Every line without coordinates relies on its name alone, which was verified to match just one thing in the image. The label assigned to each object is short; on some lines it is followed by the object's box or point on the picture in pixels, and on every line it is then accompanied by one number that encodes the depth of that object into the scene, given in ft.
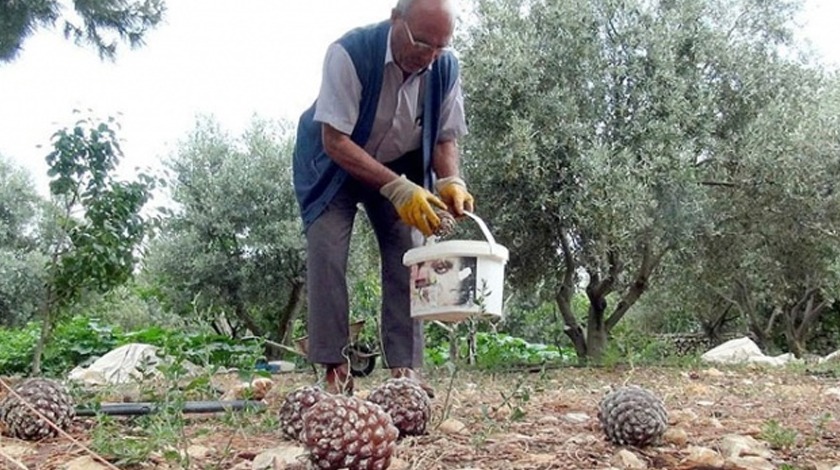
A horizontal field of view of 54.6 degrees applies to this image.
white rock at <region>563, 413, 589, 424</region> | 6.79
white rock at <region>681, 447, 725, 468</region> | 4.57
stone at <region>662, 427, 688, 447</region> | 5.52
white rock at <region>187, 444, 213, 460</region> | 5.02
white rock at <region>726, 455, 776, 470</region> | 4.55
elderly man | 7.31
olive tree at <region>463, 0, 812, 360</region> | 20.51
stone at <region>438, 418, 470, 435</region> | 5.88
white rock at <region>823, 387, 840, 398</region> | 10.68
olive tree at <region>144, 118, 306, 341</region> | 28.53
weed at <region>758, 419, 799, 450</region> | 5.50
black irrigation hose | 6.71
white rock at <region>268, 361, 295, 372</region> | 21.15
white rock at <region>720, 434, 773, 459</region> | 5.07
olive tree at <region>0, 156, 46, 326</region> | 29.27
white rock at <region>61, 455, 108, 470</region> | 4.51
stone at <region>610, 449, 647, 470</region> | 4.78
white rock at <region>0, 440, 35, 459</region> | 5.11
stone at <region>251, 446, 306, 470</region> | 4.57
